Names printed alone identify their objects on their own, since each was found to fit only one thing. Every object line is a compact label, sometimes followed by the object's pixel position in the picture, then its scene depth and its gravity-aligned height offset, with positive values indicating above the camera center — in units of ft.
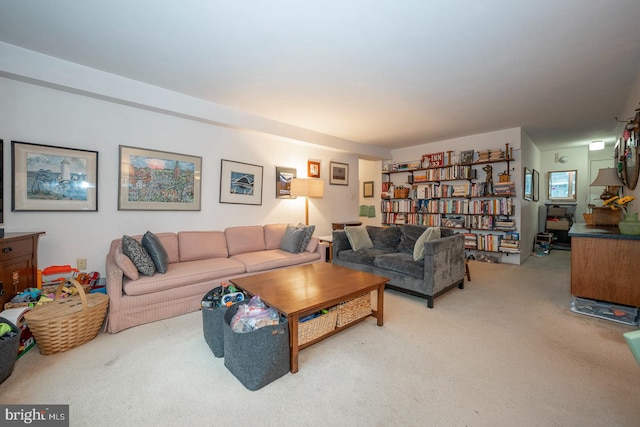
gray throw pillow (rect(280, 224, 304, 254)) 11.89 -1.33
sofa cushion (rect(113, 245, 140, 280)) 7.35 -1.61
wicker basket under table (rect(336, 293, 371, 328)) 6.86 -2.70
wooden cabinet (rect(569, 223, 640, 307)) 7.55 -1.57
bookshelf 15.16 +0.96
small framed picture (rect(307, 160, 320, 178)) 16.11 +2.64
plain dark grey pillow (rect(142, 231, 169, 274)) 8.19 -1.37
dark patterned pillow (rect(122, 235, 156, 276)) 7.80 -1.44
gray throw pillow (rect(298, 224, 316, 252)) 12.03 -1.21
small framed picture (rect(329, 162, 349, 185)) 17.47 +2.62
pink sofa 7.27 -2.03
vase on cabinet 7.47 -0.30
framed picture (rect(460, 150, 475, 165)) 16.22 +3.56
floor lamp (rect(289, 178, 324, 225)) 14.06 +1.29
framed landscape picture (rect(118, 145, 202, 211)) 9.76 +1.16
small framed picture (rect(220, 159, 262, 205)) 12.43 +1.36
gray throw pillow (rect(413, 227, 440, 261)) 9.54 -1.06
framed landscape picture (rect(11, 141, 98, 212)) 7.92 +0.96
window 21.01 +2.40
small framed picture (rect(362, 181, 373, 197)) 23.65 +2.13
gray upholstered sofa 8.93 -1.84
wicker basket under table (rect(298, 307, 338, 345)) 5.90 -2.74
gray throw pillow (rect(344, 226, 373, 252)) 12.13 -1.24
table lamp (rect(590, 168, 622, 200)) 10.81 +1.52
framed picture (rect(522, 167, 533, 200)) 15.69 +1.87
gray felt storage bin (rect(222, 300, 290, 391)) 4.91 -2.79
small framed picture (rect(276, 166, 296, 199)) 14.51 +1.63
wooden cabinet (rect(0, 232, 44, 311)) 6.25 -1.47
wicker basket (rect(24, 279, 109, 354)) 5.82 -2.64
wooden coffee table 5.51 -2.01
